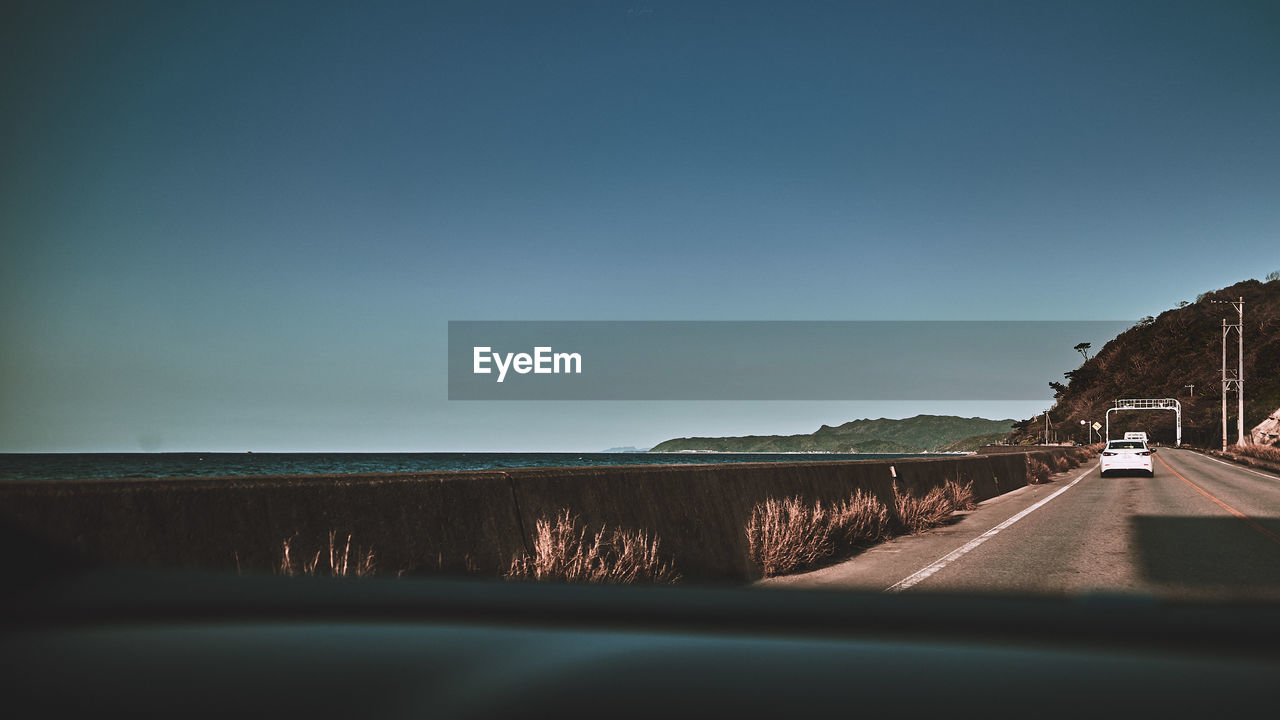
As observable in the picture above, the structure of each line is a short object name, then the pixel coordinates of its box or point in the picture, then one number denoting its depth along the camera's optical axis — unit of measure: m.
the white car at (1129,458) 33.44
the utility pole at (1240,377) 64.38
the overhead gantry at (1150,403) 129.50
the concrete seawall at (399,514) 3.84
